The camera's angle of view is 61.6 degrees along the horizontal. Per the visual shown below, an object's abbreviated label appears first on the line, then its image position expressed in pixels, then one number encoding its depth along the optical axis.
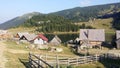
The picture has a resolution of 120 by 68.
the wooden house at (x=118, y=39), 31.45
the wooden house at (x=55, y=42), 32.54
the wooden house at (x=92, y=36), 33.41
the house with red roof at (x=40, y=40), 33.79
